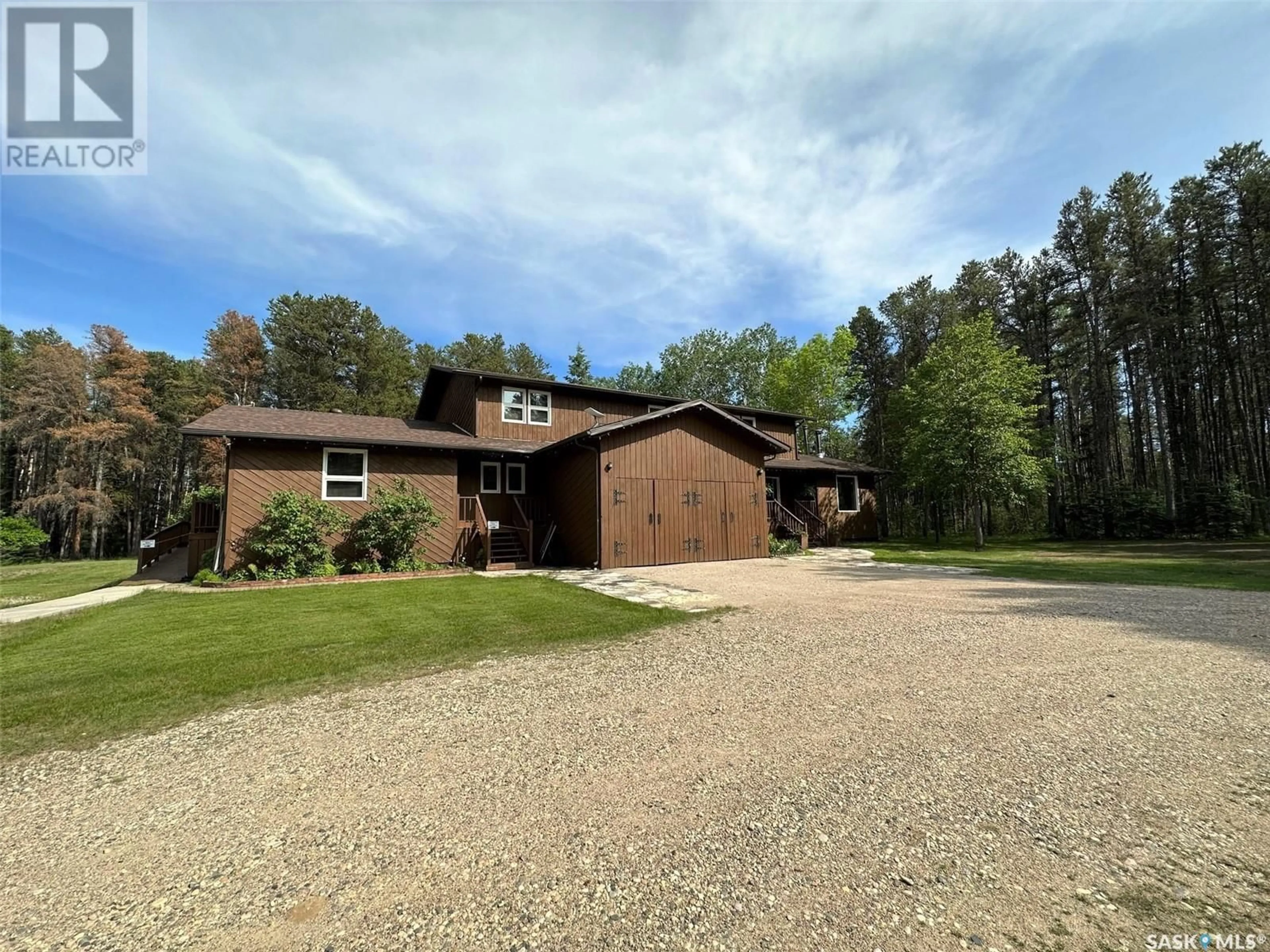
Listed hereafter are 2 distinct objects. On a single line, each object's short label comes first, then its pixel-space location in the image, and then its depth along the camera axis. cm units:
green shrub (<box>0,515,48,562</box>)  2225
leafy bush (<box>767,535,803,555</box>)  1636
